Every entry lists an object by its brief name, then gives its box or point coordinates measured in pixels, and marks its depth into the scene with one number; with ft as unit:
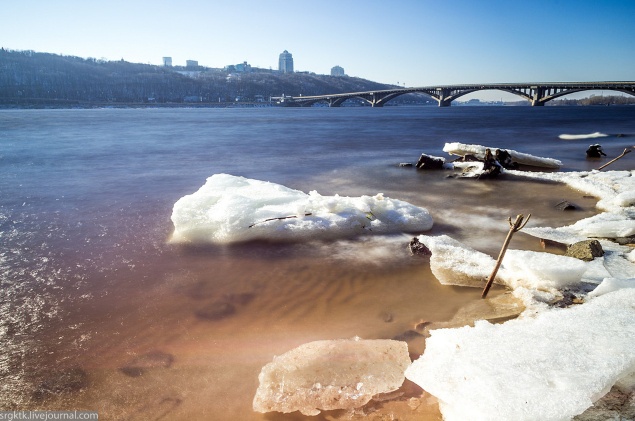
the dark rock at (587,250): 13.26
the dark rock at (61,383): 8.13
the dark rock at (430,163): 37.17
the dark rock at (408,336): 9.63
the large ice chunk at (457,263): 12.61
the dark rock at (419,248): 15.08
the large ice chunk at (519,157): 37.04
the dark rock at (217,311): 11.01
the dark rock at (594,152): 45.99
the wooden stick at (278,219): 17.16
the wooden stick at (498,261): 10.02
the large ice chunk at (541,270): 11.23
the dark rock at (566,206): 21.92
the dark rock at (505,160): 35.88
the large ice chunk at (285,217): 17.06
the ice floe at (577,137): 69.21
